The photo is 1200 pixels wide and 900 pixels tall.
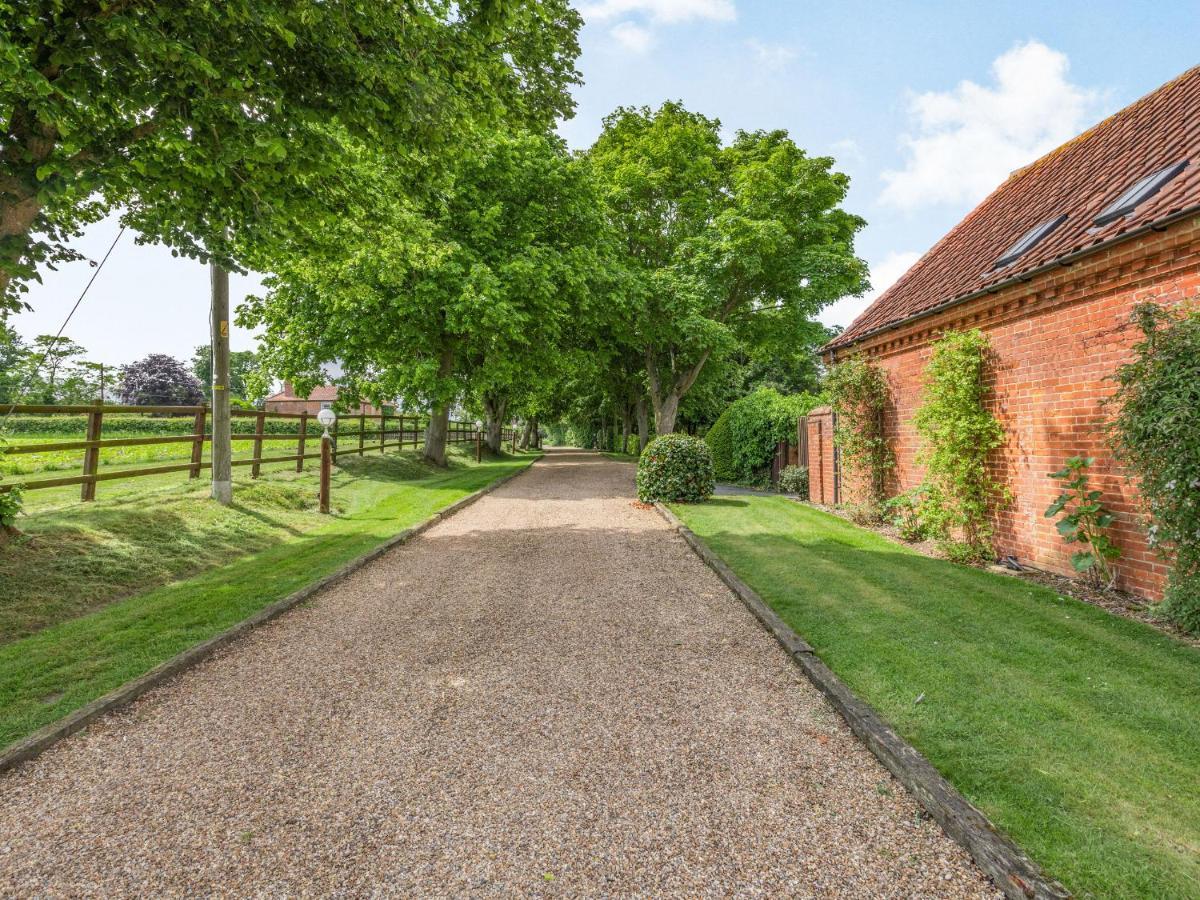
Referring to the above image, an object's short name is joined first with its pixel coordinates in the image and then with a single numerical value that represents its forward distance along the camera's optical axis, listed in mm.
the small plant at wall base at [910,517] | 8391
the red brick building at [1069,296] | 5250
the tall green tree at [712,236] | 19188
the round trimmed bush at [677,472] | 12617
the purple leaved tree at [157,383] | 56688
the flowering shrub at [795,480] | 14644
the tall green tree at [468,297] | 15031
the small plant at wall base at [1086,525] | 5500
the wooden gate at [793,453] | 15000
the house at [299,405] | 47050
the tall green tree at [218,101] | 4672
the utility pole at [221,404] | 9156
